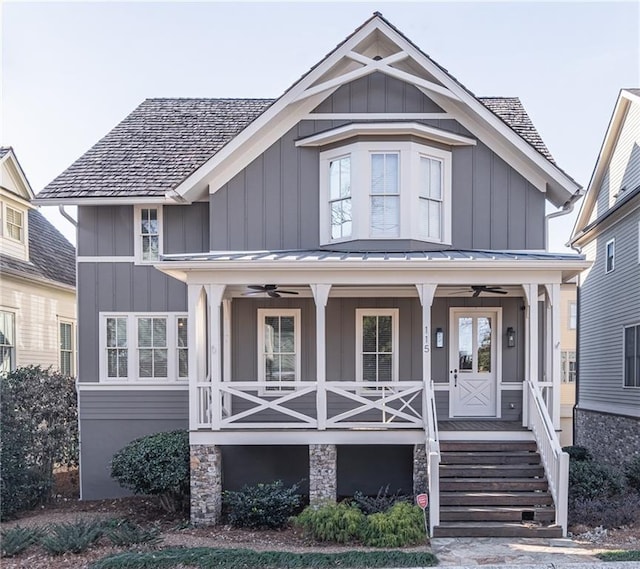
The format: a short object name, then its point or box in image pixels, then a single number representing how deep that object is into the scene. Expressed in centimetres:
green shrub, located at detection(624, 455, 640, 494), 1040
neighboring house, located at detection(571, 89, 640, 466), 1342
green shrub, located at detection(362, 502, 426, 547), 775
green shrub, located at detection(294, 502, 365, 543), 796
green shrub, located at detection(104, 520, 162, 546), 782
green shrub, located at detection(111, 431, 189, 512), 973
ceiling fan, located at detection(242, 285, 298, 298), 1087
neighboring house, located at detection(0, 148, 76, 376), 1431
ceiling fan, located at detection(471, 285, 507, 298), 1083
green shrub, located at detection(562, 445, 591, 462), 1339
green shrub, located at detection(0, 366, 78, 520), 1039
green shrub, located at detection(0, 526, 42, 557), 755
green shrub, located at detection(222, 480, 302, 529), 893
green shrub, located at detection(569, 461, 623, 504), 936
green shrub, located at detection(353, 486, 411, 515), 887
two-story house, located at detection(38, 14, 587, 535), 1086
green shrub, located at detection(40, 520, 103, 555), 746
